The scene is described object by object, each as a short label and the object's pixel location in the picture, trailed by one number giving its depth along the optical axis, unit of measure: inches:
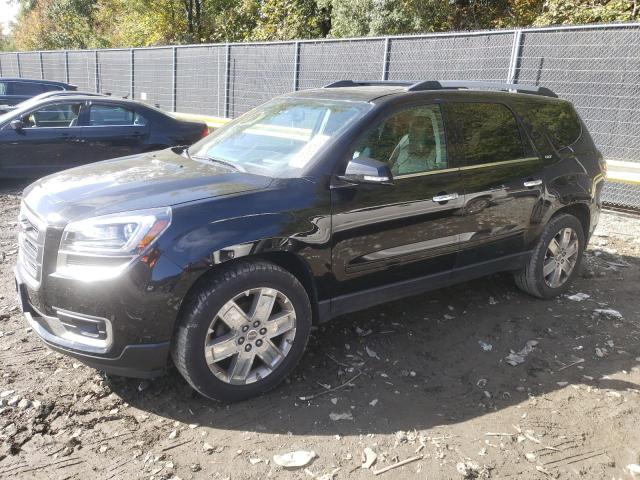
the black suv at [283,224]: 113.8
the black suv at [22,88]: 473.1
